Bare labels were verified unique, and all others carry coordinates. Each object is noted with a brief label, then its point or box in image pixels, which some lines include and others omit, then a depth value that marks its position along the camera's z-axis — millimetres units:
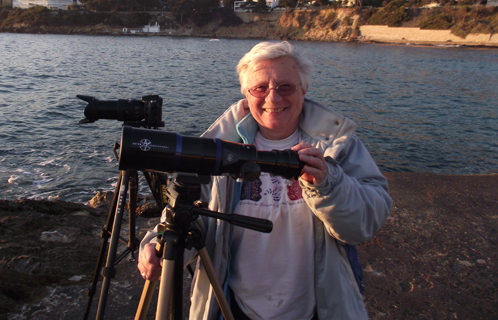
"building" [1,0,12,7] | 113144
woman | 1627
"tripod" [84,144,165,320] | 2359
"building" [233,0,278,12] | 103625
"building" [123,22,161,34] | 95188
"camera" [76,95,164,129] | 2568
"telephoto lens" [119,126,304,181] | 1244
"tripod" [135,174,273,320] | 1298
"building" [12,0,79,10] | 111938
